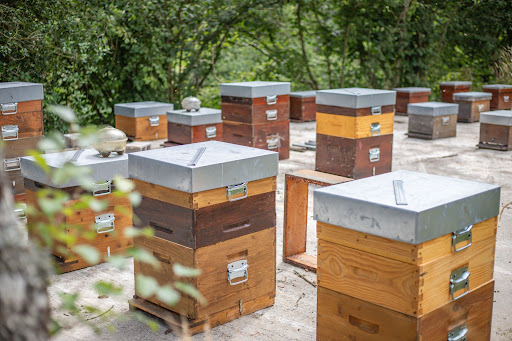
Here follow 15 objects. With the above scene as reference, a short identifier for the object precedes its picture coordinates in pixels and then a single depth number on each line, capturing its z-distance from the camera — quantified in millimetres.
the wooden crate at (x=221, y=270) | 2781
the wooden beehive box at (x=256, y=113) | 6477
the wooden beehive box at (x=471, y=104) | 9773
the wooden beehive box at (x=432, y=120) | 8273
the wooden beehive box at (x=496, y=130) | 7504
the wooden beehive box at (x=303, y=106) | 9672
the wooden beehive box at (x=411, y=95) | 10328
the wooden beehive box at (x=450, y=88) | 10789
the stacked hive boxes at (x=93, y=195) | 3535
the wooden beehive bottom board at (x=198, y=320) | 2801
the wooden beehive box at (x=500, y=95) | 10086
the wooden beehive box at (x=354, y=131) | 5570
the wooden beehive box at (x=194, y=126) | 6219
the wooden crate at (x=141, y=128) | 7289
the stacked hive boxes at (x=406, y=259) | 2172
